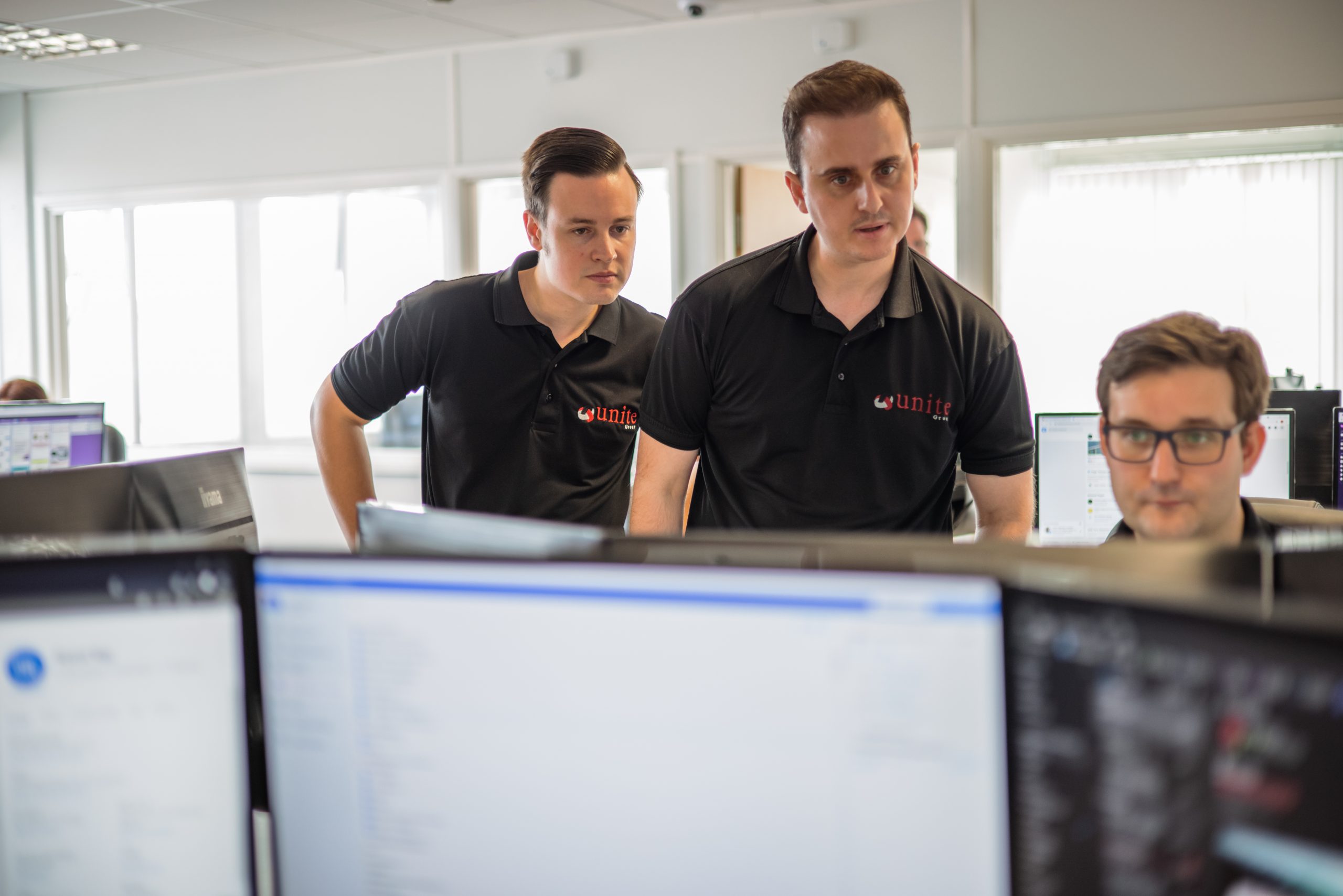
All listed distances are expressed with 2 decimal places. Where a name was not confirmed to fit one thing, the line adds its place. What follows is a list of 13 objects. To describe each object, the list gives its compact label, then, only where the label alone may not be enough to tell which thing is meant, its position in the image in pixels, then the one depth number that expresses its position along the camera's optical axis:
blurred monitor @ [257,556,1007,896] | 0.74
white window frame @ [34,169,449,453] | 5.56
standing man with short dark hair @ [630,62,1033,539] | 1.82
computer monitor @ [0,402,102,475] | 3.88
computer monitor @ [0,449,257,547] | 1.29
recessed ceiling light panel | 5.21
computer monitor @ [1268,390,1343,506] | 3.30
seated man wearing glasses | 1.37
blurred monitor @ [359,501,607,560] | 0.89
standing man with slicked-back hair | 2.20
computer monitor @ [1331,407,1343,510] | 3.25
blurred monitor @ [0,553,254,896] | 0.88
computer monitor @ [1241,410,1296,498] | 3.23
